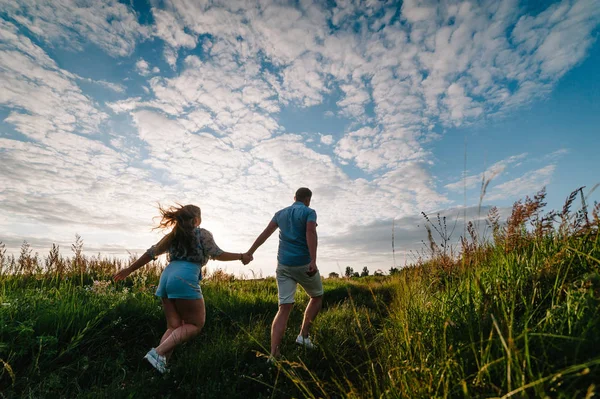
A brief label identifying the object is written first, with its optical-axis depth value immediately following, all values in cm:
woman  422
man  492
